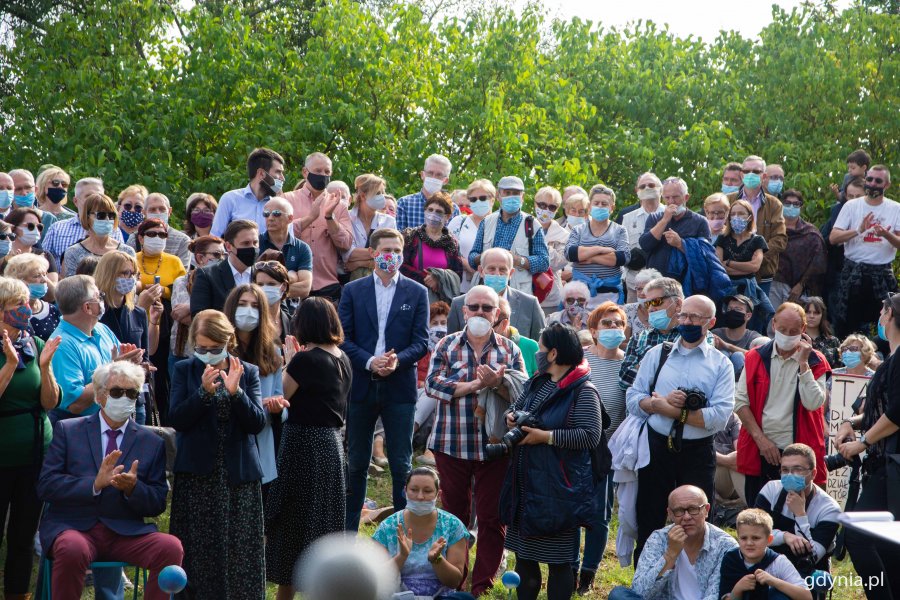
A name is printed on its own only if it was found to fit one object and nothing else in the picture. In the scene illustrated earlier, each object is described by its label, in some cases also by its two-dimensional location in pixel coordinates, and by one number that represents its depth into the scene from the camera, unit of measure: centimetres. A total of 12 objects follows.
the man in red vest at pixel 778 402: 889
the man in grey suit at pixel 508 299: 997
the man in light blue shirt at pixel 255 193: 1073
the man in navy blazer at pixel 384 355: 902
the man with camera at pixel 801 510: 772
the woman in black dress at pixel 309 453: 785
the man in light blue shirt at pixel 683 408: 827
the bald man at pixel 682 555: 750
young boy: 718
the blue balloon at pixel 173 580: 554
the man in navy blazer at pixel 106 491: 692
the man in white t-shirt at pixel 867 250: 1364
